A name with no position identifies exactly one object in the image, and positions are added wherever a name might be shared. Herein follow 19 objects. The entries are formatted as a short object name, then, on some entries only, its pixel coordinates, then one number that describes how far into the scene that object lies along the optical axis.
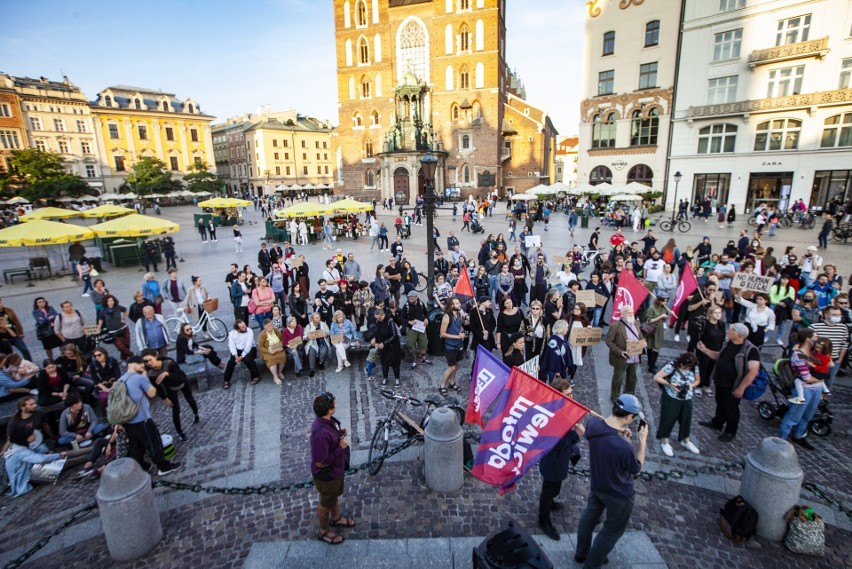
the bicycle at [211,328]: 11.21
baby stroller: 6.59
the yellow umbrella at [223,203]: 29.02
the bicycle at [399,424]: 6.32
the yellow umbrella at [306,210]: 23.70
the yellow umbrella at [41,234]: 14.85
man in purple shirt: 4.66
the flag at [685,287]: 9.51
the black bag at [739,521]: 4.78
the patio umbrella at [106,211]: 27.67
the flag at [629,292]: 8.83
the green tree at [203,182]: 59.81
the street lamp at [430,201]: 10.06
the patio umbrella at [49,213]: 23.64
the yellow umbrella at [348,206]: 25.69
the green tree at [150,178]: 55.91
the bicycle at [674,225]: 25.87
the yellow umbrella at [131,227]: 17.44
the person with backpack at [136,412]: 5.70
